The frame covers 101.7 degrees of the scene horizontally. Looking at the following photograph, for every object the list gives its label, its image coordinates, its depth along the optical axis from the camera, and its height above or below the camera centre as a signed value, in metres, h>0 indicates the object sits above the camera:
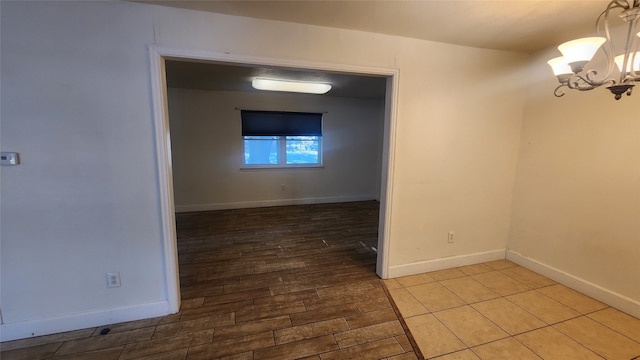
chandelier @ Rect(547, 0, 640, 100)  1.32 +0.51
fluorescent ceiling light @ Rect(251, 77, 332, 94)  3.78 +0.99
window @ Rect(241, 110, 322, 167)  5.18 +0.27
